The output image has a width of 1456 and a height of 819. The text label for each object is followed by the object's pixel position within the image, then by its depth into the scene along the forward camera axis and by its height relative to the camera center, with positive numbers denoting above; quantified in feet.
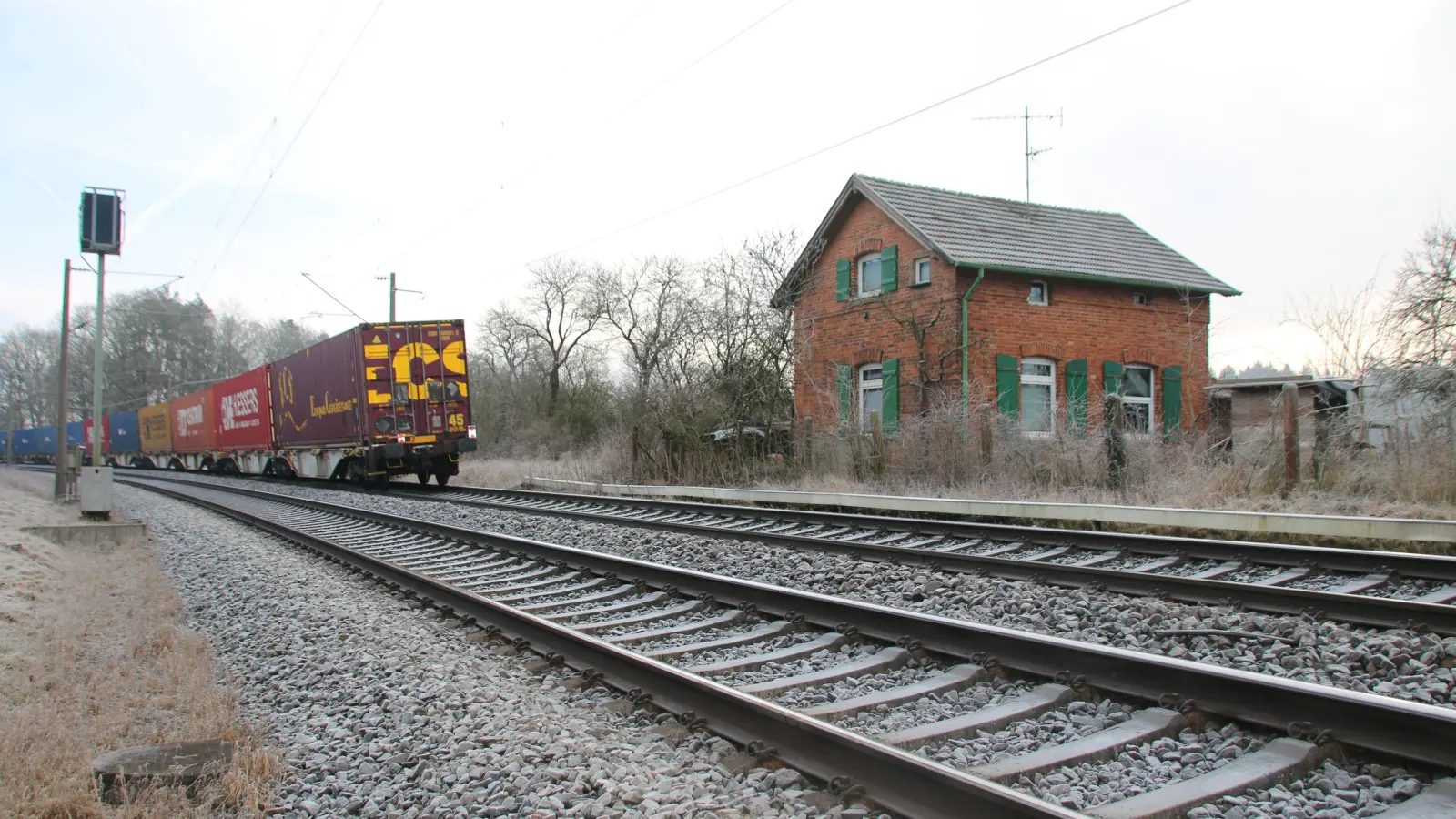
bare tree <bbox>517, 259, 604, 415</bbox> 155.33 +23.19
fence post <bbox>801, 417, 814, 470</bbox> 50.29 +0.04
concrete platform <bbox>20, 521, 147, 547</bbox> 38.14 -3.48
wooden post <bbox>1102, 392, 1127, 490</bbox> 36.55 -0.15
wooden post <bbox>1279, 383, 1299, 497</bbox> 31.30 +0.27
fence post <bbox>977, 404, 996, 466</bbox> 41.52 +0.29
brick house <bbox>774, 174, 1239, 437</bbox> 59.16 +9.72
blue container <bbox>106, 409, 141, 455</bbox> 143.13 +3.60
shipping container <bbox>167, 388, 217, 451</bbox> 104.17 +3.94
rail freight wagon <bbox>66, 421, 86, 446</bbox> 164.66 +4.28
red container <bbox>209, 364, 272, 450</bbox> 83.82 +4.24
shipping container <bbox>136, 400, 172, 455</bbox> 125.59 +3.90
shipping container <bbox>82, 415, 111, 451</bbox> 155.43 +4.29
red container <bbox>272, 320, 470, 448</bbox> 61.67 +4.85
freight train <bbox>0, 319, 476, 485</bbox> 61.87 +3.56
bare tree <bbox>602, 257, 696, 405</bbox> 73.46 +17.95
